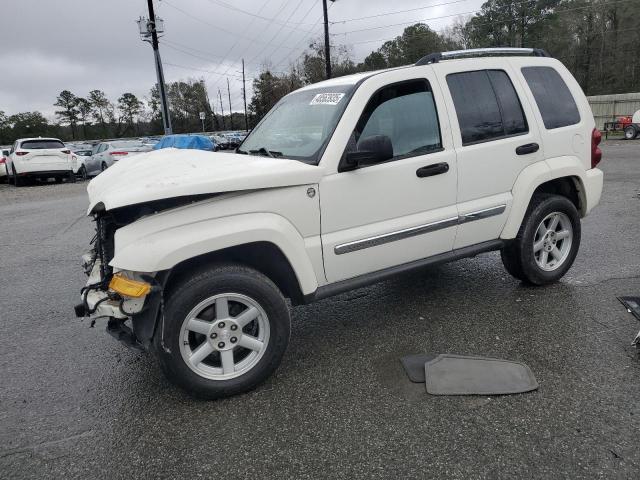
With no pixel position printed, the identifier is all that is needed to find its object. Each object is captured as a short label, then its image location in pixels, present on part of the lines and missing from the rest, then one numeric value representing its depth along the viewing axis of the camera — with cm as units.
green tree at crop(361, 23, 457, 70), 5303
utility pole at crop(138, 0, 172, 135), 2325
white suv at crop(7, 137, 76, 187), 1723
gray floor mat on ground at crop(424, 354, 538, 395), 294
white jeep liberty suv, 280
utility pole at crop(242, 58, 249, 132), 6822
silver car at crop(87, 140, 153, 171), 1794
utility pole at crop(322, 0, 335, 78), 3113
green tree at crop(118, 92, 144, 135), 7794
